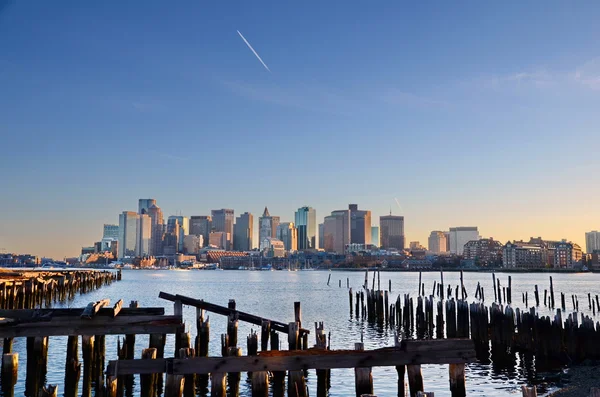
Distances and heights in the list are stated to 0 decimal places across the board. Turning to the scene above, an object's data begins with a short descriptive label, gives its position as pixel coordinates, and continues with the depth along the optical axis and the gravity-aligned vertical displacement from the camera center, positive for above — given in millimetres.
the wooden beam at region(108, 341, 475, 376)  12484 -2027
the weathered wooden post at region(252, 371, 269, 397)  13289 -2658
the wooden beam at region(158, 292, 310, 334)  21972 -1774
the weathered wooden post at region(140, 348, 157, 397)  16062 -3227
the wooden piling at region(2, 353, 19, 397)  16531 -2935
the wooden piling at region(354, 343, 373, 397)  13086 -2497
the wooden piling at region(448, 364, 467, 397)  13469 -2587
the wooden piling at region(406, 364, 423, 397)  13094 -2454
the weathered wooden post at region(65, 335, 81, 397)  18156 -3201
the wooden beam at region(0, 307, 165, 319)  18453 -1579
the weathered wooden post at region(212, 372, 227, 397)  12828 -2577
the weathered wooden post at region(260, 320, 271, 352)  21297 -2386
